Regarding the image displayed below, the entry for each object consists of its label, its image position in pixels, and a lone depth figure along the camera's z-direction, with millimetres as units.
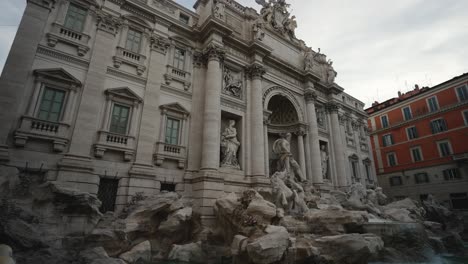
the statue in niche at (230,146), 13445
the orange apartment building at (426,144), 23250
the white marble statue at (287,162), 15410
